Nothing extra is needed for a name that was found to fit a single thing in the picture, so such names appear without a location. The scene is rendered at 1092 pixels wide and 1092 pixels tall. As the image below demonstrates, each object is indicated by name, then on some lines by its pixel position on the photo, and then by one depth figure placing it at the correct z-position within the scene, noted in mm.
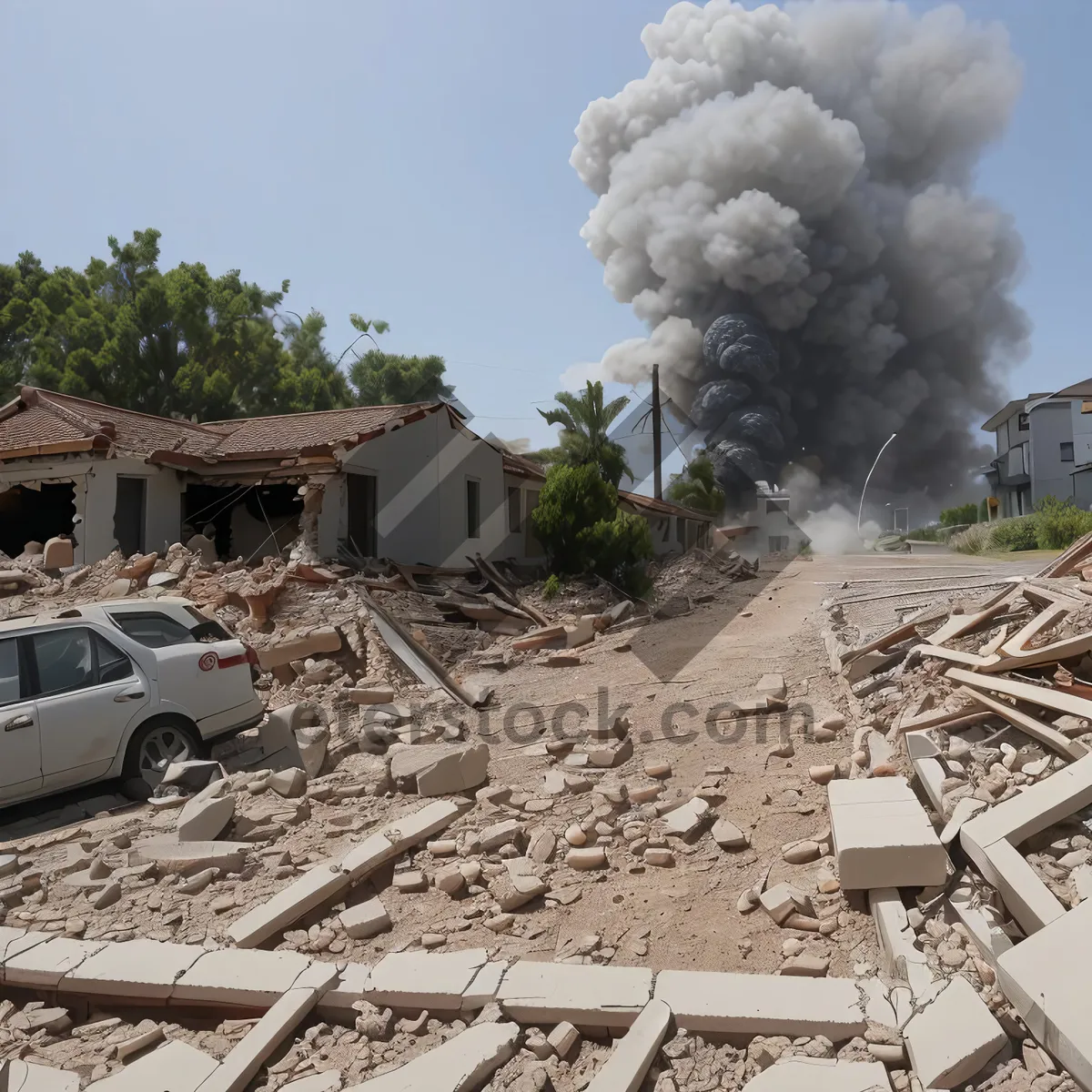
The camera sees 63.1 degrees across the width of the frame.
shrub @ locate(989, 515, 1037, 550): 32375
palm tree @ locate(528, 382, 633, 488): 30734
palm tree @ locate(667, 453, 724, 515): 40375
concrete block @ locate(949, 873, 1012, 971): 3617
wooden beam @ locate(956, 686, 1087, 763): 5043
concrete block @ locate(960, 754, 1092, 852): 4207
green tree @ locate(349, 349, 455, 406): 41969
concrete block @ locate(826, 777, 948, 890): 4148
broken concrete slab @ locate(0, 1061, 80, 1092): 3543
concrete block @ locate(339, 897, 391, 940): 4578
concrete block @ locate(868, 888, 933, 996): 3641
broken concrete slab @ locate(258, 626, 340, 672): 11477
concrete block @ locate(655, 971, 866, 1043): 3420
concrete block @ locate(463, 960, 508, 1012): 3764
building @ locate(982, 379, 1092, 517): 44781
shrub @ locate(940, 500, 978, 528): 56344
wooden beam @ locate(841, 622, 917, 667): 8633
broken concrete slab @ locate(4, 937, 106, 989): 4250
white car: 6441
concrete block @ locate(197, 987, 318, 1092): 3400
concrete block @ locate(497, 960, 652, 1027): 3602
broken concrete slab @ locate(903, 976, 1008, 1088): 3057
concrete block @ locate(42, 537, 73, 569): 15078
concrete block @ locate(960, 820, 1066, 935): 3629
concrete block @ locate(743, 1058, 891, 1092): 3094
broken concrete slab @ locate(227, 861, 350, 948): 4484
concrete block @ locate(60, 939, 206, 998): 4090
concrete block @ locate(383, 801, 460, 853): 5286
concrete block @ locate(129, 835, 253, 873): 5301
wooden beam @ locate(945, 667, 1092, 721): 5410
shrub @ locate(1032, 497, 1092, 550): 30234
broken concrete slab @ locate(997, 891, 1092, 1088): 2922
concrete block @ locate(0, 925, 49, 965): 4465
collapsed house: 15922
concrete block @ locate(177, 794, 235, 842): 5609
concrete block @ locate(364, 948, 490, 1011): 3807
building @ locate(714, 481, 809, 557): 51938
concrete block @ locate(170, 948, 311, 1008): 3943
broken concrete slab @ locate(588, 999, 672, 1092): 3201
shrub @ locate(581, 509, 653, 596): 19766
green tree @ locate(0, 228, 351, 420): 29141
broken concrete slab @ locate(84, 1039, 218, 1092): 3445
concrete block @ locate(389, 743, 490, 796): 6301
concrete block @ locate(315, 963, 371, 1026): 3877
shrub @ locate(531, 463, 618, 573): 19938
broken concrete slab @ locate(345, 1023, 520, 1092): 3292
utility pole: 34584
